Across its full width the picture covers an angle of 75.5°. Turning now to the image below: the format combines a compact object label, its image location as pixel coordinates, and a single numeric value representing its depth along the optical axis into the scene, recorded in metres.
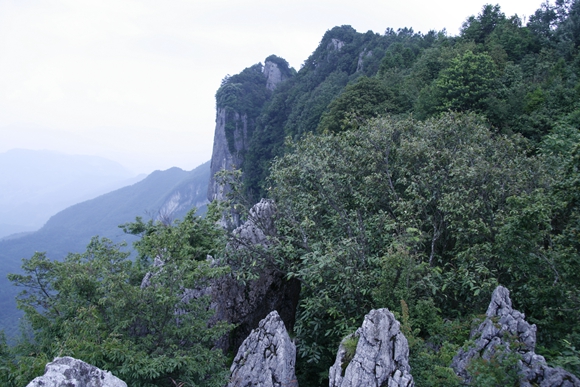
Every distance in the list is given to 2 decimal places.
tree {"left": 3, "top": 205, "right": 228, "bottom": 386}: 6.24
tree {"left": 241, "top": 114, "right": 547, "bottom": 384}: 7.61
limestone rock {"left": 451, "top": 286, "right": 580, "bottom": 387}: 5.26
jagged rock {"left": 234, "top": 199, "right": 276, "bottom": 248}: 9.85
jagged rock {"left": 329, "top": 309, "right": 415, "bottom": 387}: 5.51
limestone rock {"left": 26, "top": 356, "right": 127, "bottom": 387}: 4.54
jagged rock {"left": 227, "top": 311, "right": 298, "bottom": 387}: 6.84
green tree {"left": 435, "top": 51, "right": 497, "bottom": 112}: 20.42
